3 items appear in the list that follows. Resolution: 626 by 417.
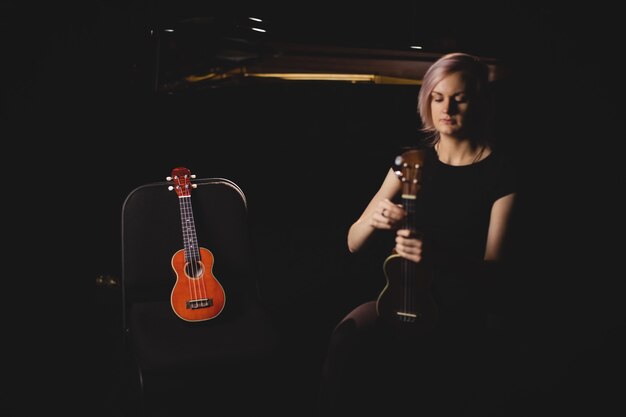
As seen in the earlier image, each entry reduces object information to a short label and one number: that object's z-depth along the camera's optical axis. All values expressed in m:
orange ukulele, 2.09
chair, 1.95
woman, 1.71
